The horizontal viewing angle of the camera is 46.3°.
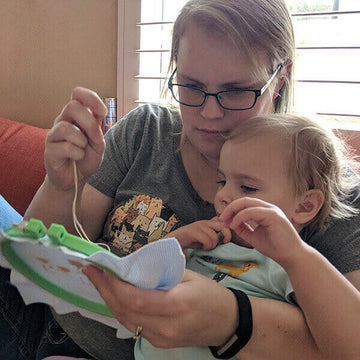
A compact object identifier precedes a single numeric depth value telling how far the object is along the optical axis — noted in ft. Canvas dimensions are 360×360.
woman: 1.97
